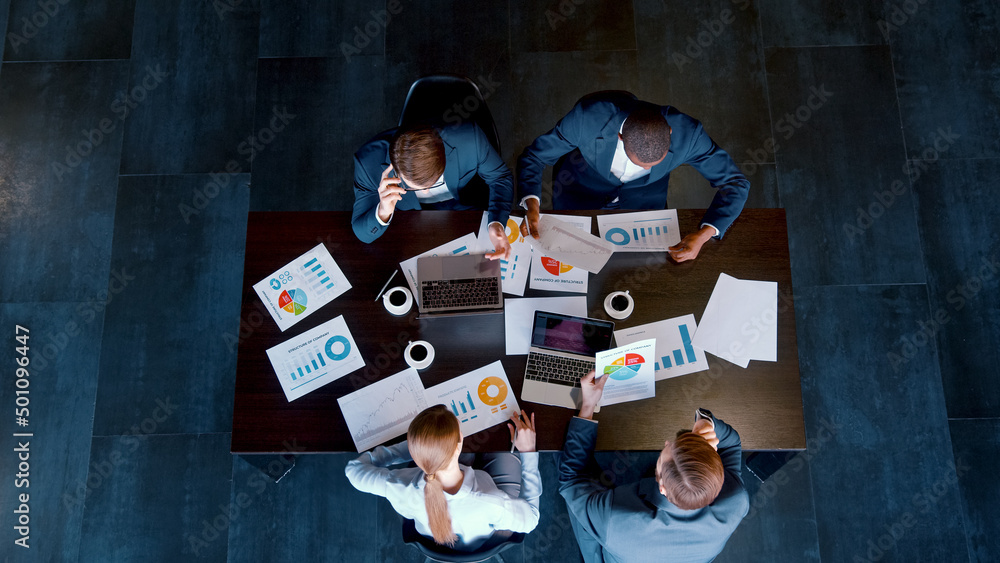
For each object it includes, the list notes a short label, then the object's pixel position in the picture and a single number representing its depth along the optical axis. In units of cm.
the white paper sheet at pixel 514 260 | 198
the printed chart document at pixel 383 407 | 184
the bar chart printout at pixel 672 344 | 188
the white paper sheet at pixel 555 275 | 197
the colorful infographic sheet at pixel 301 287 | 194
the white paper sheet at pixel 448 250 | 197
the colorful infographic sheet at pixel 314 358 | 187
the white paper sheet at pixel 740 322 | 189
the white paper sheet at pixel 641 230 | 202
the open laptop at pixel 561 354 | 186
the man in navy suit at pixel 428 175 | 183
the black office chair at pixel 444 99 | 205
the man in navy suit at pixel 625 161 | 192
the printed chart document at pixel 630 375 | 182
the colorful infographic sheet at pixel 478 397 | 184
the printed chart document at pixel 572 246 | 198
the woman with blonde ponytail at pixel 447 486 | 163
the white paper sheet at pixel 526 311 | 191
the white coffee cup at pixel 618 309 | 192
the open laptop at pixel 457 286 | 191
